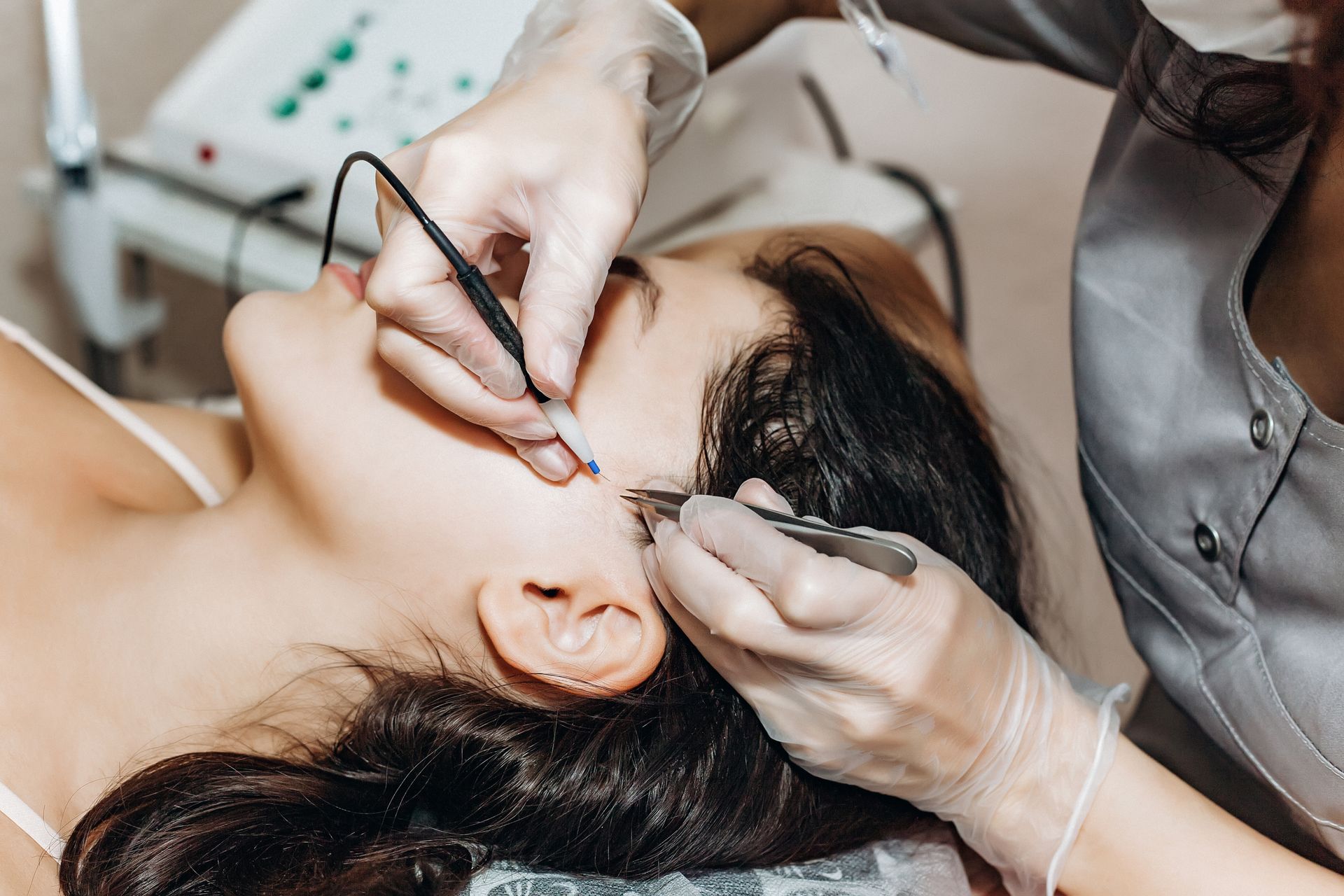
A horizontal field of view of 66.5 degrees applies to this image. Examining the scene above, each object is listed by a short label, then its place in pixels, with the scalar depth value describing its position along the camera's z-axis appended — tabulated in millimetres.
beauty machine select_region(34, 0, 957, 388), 1360
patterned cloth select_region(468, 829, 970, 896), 793
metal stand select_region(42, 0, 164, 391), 1365
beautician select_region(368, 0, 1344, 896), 737
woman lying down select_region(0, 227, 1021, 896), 809
